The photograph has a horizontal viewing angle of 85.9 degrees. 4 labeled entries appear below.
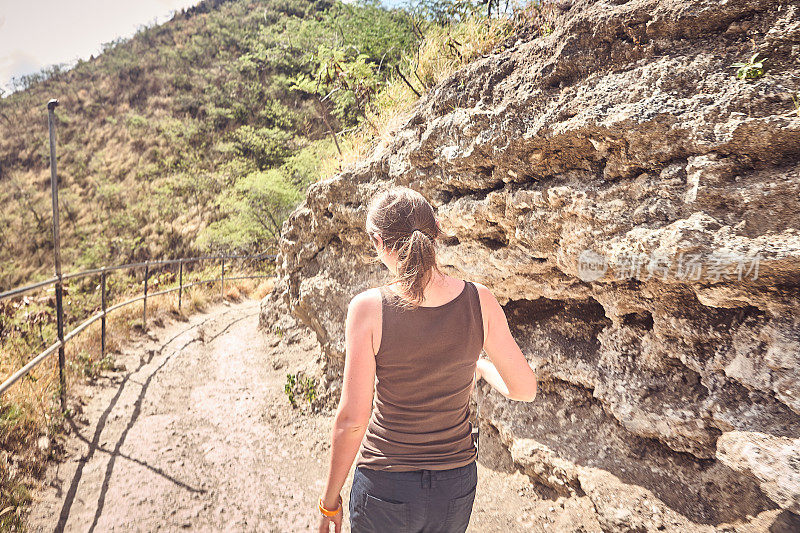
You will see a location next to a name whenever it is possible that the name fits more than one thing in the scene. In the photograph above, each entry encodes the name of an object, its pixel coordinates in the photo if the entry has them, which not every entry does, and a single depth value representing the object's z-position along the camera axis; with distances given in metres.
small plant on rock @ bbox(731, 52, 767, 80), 2.21
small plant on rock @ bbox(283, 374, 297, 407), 5.01
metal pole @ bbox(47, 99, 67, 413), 4.13
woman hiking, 1.34
